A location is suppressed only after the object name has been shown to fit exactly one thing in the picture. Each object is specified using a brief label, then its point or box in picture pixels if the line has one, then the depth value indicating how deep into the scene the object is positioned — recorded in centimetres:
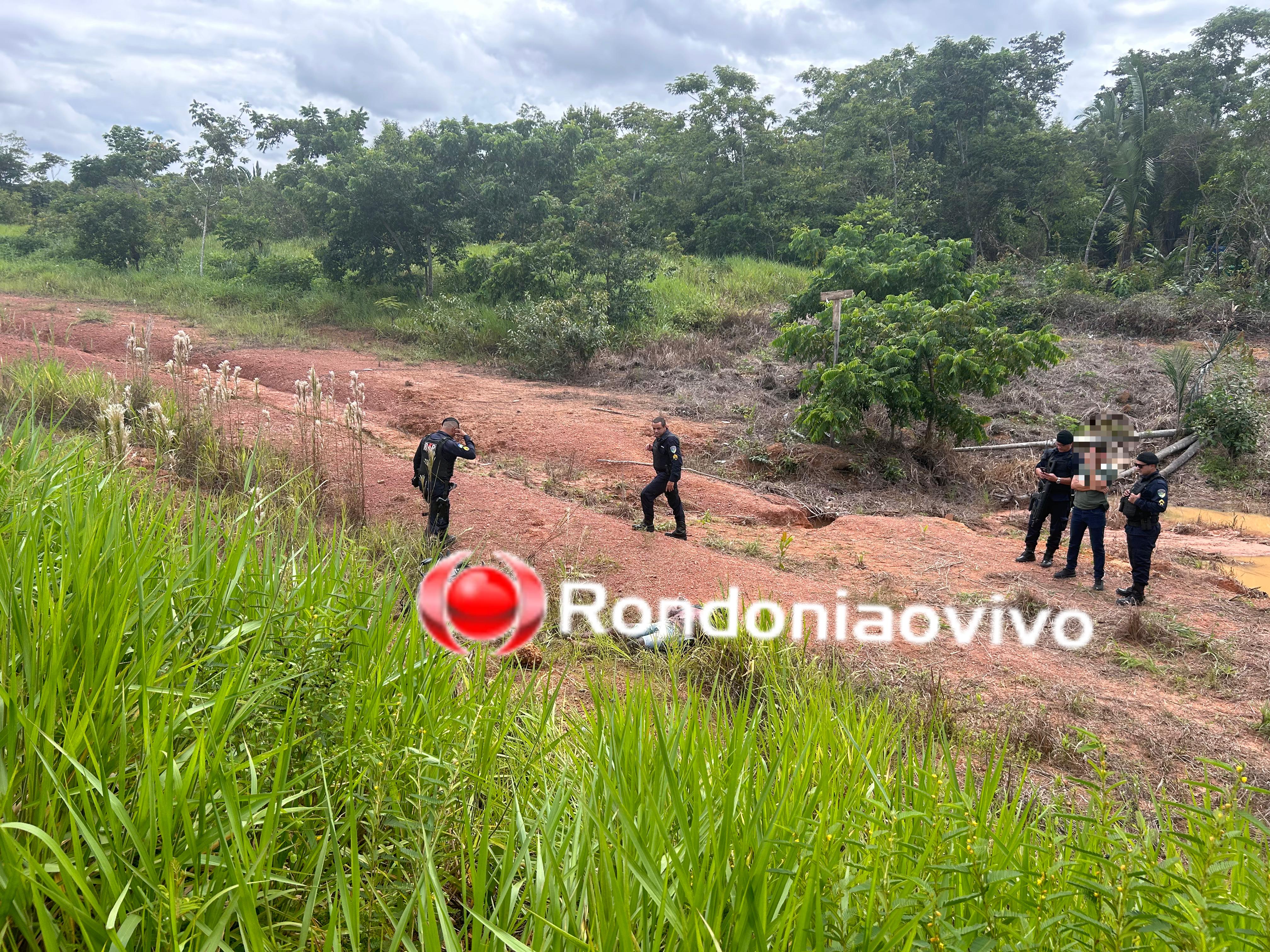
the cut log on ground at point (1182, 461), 1144
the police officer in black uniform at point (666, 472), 710
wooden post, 1123
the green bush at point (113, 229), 2100
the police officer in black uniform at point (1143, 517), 609
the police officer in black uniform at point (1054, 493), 712
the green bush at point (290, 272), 2066
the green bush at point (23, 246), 2344
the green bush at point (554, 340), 1573
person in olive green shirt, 675
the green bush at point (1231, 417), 1113
